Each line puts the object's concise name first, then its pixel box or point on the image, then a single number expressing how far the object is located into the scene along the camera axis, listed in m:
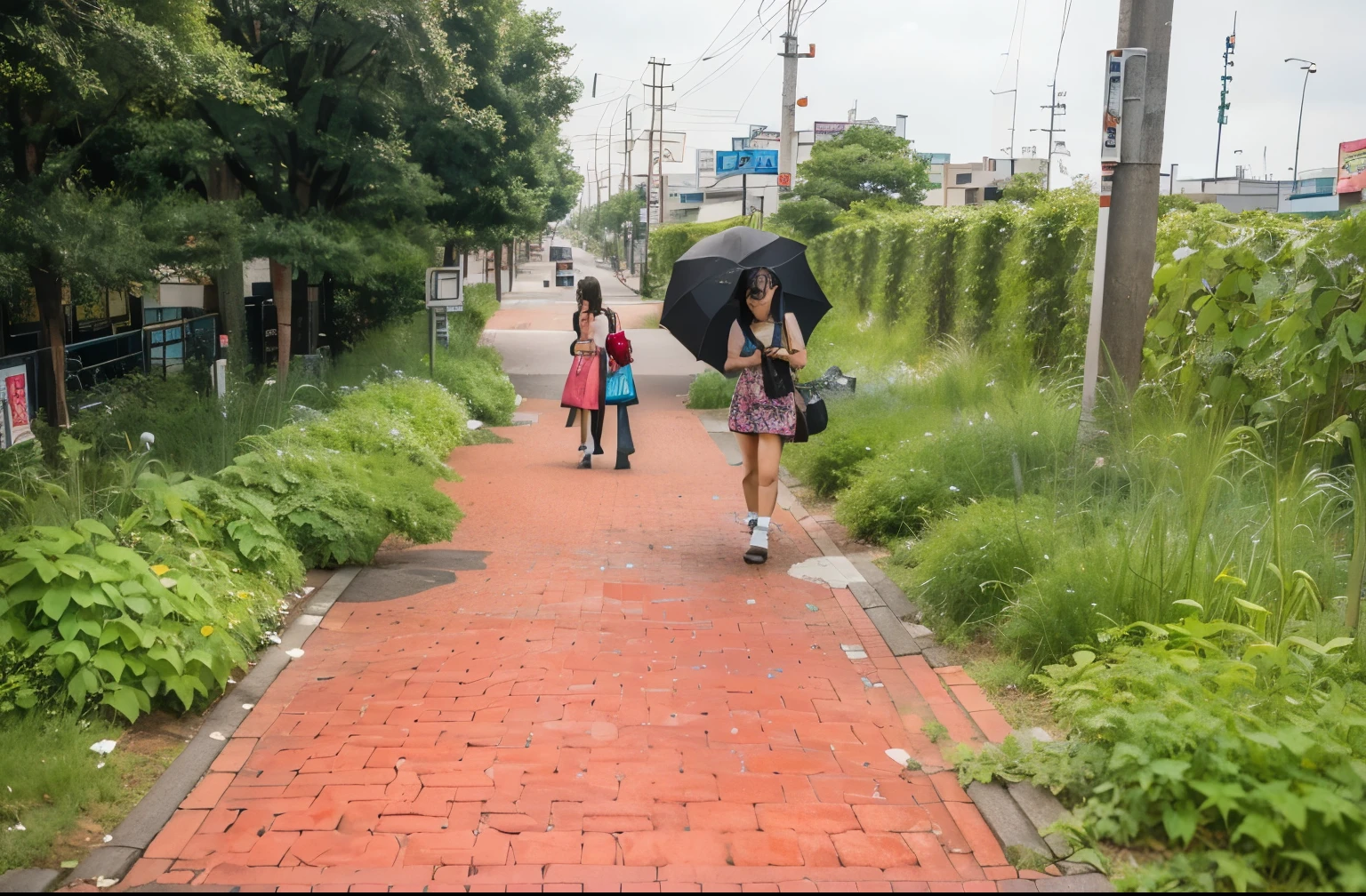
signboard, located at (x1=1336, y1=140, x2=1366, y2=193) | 48.69
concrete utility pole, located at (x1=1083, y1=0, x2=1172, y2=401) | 7.32
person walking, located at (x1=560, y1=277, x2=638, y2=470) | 11.17
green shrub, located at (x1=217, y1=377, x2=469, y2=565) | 7.21
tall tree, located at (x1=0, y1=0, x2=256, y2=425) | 8.12
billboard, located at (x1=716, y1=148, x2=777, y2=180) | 36.84
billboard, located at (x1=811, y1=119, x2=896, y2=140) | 76.20
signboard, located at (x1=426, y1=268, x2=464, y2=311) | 15.22
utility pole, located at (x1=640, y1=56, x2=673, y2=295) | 69.62
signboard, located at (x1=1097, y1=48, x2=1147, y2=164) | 7.32
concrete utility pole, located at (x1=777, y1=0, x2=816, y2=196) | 24.70
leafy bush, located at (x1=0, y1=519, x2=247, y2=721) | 4.68
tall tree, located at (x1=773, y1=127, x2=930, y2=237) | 43.12
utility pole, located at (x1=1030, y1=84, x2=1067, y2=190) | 64.12
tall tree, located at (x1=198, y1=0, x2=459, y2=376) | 12.77
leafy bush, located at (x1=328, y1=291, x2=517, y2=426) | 15.06
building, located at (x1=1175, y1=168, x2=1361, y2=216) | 55.19
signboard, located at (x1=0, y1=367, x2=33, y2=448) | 7.82
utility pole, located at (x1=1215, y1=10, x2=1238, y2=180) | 51.85
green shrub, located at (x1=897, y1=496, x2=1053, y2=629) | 6.09
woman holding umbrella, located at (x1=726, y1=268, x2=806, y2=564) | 7.71
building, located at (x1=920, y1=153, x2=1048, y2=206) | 81.75
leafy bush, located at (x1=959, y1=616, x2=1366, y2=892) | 3.32
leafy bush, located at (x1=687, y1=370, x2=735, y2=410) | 17.34
